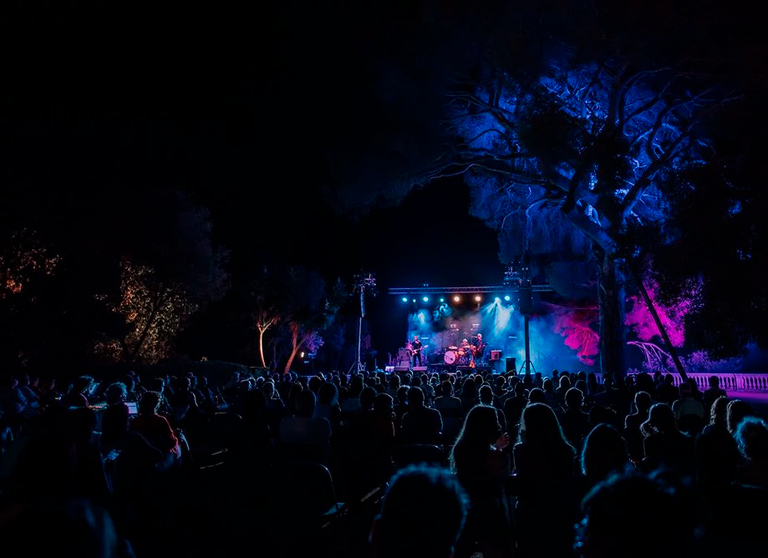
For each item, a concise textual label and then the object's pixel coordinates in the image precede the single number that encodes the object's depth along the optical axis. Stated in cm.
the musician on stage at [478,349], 3200
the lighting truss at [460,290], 3384
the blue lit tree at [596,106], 1580
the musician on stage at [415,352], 3284
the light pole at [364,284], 2712
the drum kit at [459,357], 3244
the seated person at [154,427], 571
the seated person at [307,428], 595
